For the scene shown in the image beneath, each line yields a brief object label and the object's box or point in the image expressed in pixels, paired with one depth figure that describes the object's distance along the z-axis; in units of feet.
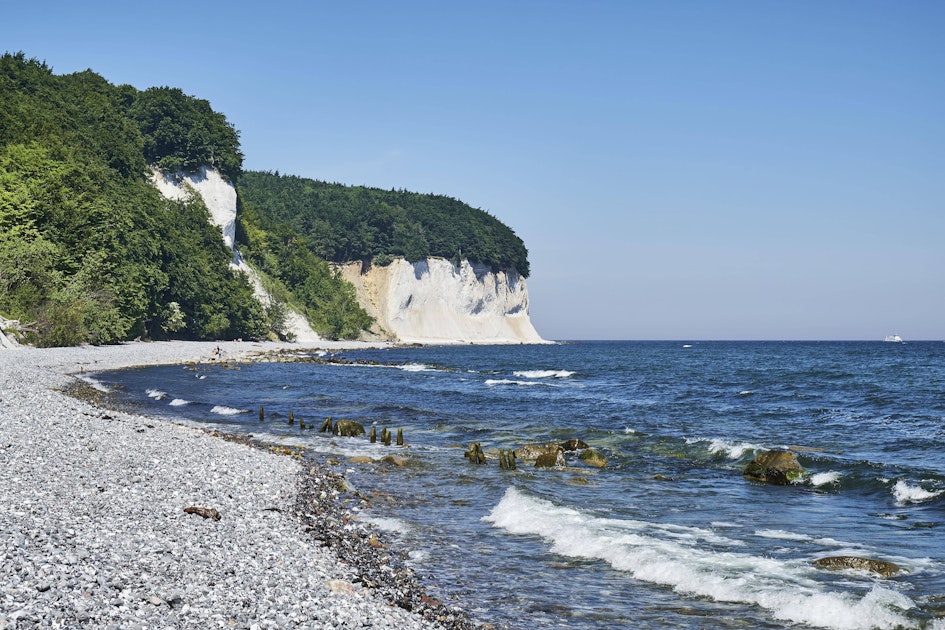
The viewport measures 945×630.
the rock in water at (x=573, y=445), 79.56
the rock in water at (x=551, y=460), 69.77
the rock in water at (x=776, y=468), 64.13
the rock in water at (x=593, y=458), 72.66
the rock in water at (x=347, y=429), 88.43
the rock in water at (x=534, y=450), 75.66
